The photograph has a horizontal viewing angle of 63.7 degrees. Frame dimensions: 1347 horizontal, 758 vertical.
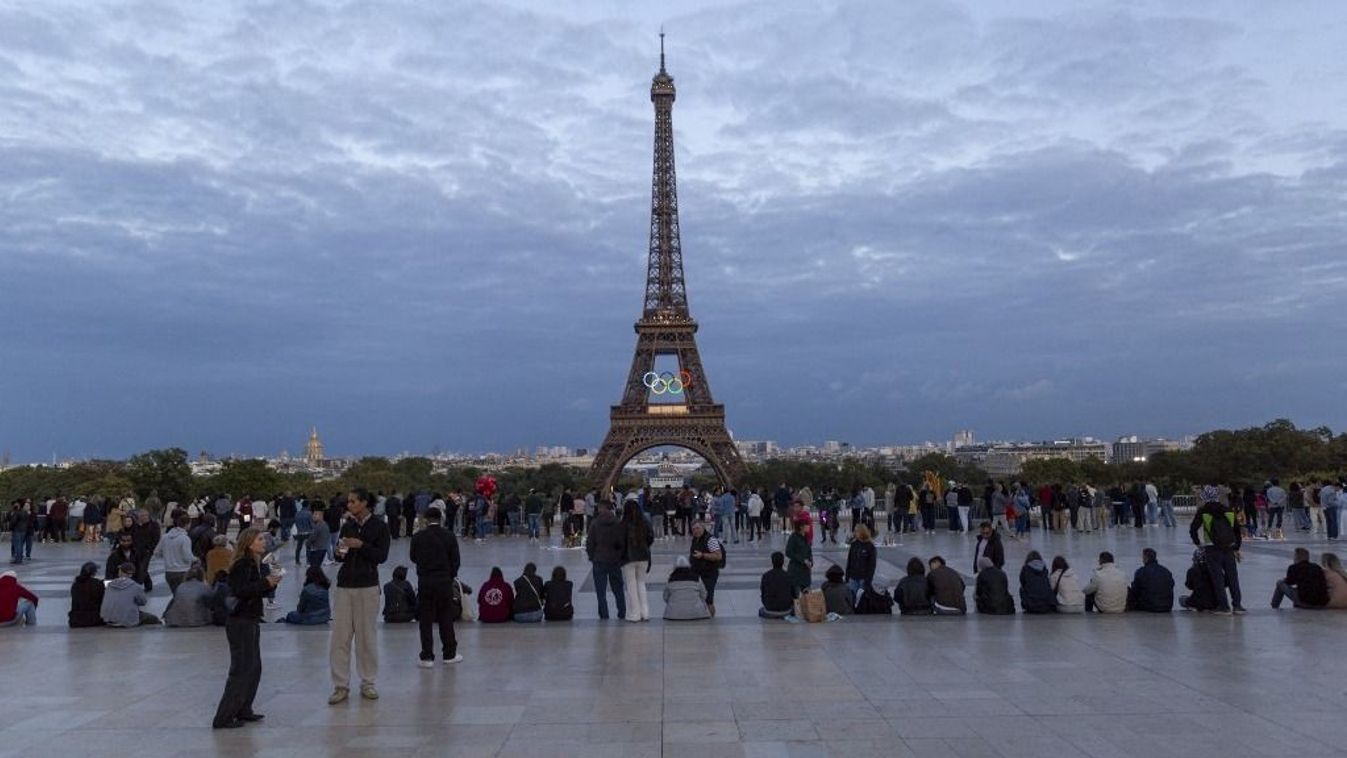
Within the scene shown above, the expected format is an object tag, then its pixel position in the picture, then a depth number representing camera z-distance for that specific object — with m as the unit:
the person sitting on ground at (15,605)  13.59
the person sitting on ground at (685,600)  13.66
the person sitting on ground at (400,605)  13.56
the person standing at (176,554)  15.61
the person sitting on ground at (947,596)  13.71
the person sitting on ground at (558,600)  13.66
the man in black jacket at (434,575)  10.69
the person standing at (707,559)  14.27
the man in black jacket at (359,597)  9.29
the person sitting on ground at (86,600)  13.52
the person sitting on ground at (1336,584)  13.55
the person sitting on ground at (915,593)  13.73
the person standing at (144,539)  16.42
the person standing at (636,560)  13.64
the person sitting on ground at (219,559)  14.56
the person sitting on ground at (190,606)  13.48
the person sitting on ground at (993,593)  13.63
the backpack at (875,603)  13.88
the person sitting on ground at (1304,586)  13.66
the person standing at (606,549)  13.73
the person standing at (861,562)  14.70
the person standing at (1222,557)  13.40
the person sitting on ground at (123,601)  13.41
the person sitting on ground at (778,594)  13.62
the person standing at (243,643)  8.34
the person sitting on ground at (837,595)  13.75
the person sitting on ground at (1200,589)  13.53
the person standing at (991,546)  14.62
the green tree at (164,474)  60.56
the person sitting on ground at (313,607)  13.51
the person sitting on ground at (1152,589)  13.60
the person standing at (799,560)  13.84
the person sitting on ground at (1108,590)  13.57
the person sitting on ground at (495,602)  13.51
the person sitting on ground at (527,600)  13.53
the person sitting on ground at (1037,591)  13.60
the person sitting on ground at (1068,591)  13.67
